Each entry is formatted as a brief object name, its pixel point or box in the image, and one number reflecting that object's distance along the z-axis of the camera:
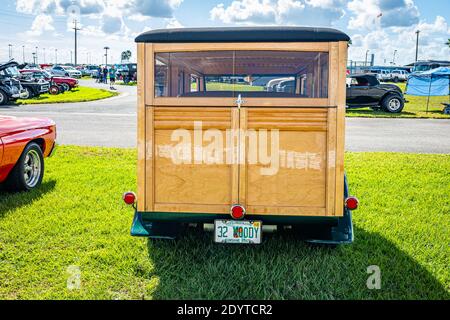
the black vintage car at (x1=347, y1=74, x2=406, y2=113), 18.06
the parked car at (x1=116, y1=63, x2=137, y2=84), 46.62
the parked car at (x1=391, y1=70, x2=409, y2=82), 54.59
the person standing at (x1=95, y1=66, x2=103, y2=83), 47.47
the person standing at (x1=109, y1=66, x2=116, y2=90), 44.14
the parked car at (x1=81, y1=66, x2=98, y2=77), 72.81
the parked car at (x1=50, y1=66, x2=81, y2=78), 48.97
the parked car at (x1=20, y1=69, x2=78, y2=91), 28.42
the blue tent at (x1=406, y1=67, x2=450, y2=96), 22.26
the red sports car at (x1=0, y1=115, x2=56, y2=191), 5.34
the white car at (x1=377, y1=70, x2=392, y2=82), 55.60
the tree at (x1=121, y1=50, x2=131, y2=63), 106.32
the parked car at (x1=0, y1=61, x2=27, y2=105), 19.16
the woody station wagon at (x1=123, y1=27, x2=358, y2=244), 3.52
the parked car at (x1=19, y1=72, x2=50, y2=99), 22.48
